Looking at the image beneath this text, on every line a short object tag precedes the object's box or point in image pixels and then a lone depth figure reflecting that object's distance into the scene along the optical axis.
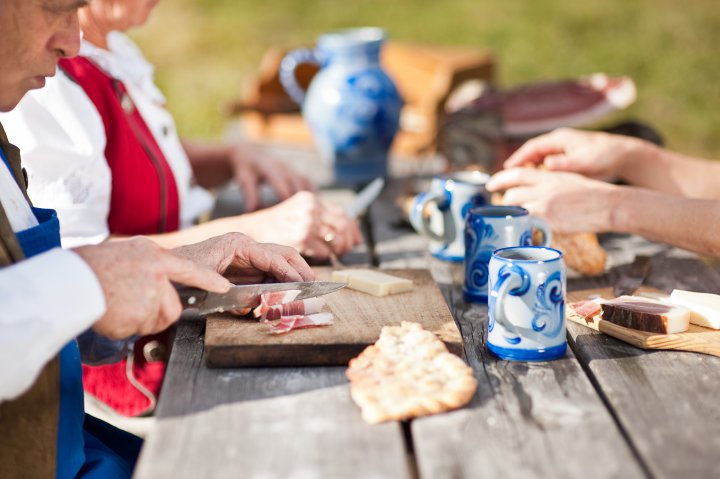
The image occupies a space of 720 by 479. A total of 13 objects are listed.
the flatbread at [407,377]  1.26
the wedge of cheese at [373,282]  1.68
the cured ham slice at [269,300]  1.52
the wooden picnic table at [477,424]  1.15
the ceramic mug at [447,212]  2.02
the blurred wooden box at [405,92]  3.27
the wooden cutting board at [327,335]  1.43
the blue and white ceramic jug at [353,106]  2.71
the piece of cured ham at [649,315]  1.53
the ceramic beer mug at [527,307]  1.43
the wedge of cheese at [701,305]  1.57
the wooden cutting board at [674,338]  1.50
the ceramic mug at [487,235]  1.76
